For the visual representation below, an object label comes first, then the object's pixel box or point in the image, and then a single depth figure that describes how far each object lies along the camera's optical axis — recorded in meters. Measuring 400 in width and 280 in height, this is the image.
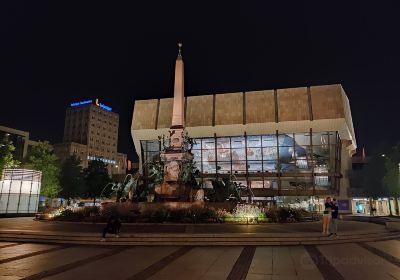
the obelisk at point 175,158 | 28.42
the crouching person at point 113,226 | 15.61
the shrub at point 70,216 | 22.66
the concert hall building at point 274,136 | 57.31
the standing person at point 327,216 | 15.98
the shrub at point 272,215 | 21.52
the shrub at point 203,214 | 20.64
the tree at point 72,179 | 58.62
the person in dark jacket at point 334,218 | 15.92
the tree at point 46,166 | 48.72
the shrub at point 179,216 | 20.64
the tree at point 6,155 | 37.69
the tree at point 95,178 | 58.56
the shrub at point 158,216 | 20.64
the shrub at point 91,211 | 23.33
